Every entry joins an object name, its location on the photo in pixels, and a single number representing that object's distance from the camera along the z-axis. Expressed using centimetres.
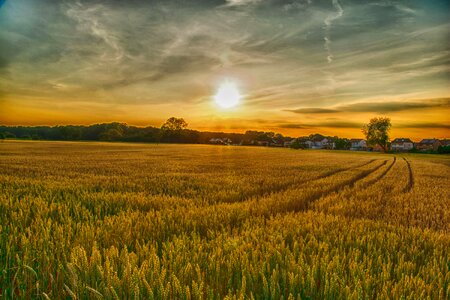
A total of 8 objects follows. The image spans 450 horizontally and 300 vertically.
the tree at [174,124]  15188
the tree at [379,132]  13888
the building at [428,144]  18188
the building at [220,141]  14339
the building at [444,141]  18116
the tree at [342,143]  16692
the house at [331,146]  17822
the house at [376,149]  17050
